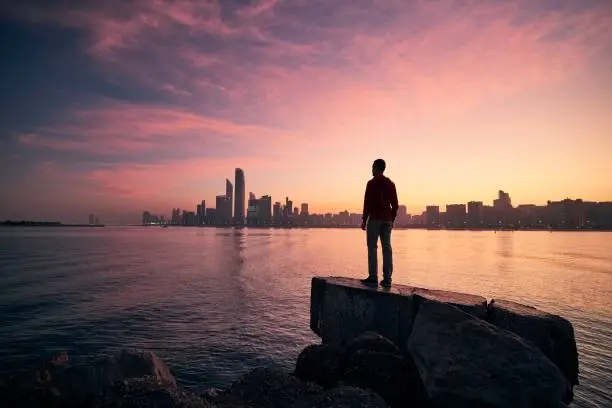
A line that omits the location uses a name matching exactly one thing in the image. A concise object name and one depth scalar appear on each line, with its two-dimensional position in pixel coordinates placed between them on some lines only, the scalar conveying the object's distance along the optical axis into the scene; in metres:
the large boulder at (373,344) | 5.66
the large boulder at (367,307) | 6.19
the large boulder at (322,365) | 5.99
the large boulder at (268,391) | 5.17
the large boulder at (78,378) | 4.63
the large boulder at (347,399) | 4.16
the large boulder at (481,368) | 4.11
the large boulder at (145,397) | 3.99
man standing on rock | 7.58
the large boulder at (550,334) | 5.23
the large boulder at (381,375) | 5.38
